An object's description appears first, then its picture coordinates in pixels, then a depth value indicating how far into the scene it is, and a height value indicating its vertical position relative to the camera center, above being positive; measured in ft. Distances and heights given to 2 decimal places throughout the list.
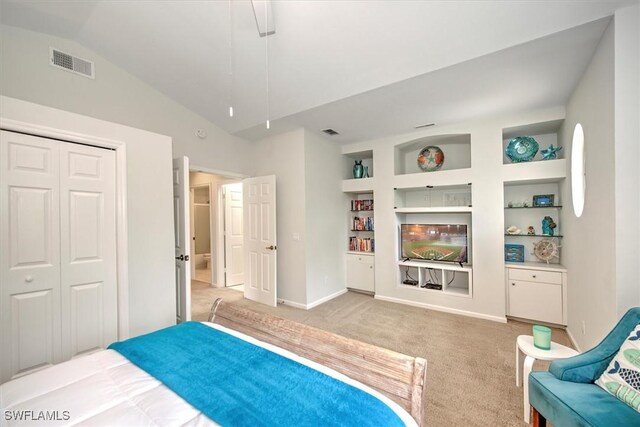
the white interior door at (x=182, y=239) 9.63 -0.94
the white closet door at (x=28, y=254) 6.09 -0.95
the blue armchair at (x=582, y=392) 3.81 -3.00
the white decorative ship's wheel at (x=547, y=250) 10.61 -1.66
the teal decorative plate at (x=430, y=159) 12.76 +2.55
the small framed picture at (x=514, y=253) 11.50 -1.93
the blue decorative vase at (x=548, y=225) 10.91 -0.67
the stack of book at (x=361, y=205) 15.19 +0.38
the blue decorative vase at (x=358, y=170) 14.99 +2.39
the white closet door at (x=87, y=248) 6.95 -0.94
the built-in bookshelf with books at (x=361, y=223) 14.97 -0.69
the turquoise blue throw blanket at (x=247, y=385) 3.04 -2.37
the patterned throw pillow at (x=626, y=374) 3.95 -2.66
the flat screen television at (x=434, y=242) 12.11 -1.52
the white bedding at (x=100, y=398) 3.07 -2.40
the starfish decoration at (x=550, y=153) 10.27 +2.23
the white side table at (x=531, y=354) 5.56 -3.14
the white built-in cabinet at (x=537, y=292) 9.86 -3.23
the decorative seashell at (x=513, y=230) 11.28 -0.89
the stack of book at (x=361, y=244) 14.93 -1.88
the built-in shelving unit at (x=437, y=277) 11.89 -3.42
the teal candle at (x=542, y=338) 5.84 -2.89
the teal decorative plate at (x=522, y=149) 10.82 +2.55
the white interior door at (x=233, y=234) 16.57 -1.36
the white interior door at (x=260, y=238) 12.73 -1.29
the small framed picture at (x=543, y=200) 10.87 +0.39
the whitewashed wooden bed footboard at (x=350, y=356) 3.56 -2.37
